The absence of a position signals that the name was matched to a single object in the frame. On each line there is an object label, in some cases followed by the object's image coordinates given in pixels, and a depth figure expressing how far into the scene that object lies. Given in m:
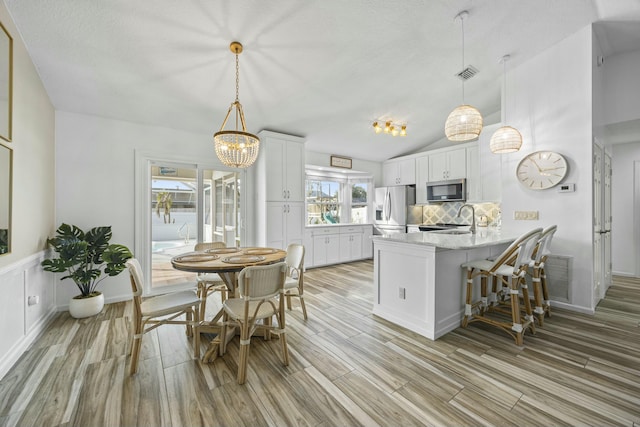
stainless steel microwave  4.96
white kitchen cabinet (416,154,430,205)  5.64
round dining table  2.10
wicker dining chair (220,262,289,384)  1.84
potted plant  2.80
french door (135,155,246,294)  3.75
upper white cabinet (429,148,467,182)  5.04
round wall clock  3.14
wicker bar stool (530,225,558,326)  2.59
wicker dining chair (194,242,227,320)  2.50
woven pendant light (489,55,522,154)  3.18
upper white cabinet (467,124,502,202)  4.34
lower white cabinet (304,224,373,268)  5.33
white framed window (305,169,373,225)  6.32
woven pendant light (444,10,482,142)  2.58
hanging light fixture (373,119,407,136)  4.68
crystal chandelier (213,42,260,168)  2.46
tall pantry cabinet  4.48
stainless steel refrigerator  5.87
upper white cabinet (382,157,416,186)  5.95
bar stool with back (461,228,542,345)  2.30
